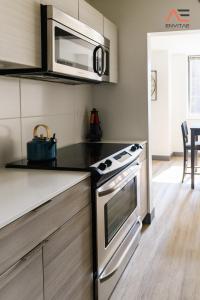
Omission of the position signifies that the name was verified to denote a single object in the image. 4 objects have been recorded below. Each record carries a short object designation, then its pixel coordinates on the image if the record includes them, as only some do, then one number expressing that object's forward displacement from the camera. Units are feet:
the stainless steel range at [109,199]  7.08
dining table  17.33
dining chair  18.46
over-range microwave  6.98
